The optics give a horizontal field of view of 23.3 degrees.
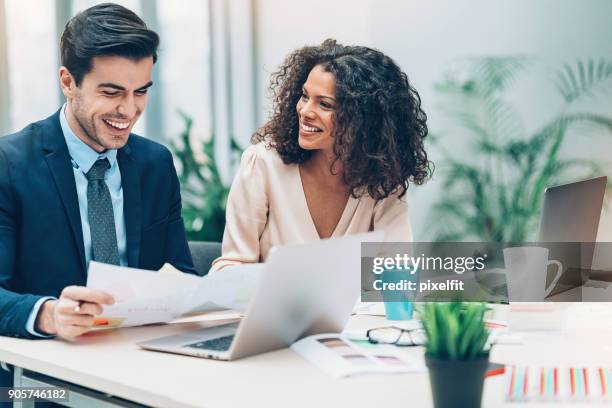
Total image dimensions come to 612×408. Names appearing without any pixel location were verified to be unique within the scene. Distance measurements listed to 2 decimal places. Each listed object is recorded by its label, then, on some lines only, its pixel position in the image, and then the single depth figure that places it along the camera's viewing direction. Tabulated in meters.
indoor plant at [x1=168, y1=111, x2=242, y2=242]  4.20
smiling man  2.24
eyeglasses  2.03
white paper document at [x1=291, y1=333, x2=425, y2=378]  1.90
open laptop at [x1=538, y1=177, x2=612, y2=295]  2.25
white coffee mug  2.15
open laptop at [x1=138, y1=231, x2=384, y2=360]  1.91
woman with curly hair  2.64
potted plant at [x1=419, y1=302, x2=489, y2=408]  1.74
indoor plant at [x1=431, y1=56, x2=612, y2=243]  3.75
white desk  1.81
